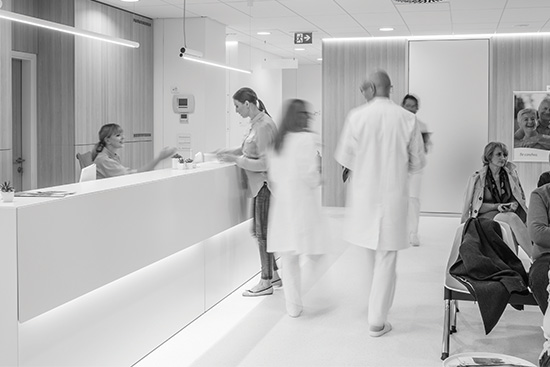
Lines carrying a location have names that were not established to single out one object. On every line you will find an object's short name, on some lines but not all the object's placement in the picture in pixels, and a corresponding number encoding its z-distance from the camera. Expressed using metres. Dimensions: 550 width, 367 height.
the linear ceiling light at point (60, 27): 4.71
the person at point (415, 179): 8.49
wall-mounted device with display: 9.93
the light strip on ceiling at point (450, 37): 11.34
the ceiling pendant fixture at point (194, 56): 7.63
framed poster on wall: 11.37
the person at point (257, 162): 6.05
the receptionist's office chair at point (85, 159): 6.70
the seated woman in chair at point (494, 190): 6.86
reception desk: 3.31
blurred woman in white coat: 5.48
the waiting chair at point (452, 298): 4.54
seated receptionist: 6.03
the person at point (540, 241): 4.41
